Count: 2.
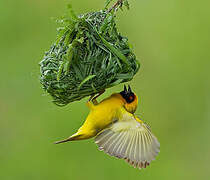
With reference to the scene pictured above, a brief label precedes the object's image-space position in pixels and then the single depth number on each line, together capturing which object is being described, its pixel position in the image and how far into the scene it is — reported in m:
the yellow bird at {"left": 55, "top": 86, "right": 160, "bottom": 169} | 6.91
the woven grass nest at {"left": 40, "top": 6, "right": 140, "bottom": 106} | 6.65
